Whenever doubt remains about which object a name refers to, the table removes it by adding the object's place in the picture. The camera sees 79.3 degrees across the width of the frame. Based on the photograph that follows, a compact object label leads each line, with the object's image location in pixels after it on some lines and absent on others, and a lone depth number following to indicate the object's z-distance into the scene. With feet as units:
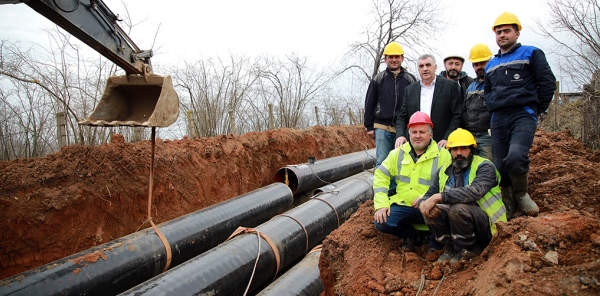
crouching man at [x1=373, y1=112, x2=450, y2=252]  10.42
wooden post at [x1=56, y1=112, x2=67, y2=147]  23.18
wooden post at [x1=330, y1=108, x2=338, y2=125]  65.82
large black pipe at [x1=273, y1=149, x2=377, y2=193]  26.03
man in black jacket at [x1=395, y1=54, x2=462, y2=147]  12.94
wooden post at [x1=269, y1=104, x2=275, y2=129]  45.77
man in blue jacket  9.66
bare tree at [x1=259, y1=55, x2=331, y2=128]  60.90
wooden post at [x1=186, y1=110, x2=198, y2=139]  35.31
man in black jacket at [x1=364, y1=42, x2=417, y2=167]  15.24
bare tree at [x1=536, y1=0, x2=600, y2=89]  26.03
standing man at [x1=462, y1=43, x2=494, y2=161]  11.89
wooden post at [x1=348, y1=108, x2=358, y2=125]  69.68
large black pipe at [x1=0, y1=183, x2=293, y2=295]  10.84
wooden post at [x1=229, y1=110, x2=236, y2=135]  37.52
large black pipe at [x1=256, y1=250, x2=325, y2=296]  12.60
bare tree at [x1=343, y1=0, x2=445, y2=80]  55.06
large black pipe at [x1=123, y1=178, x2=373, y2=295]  11.35
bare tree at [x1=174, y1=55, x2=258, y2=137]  48.08
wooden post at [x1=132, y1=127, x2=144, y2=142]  29.24
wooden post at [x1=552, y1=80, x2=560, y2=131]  37.02
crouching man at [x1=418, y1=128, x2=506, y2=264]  8.80
